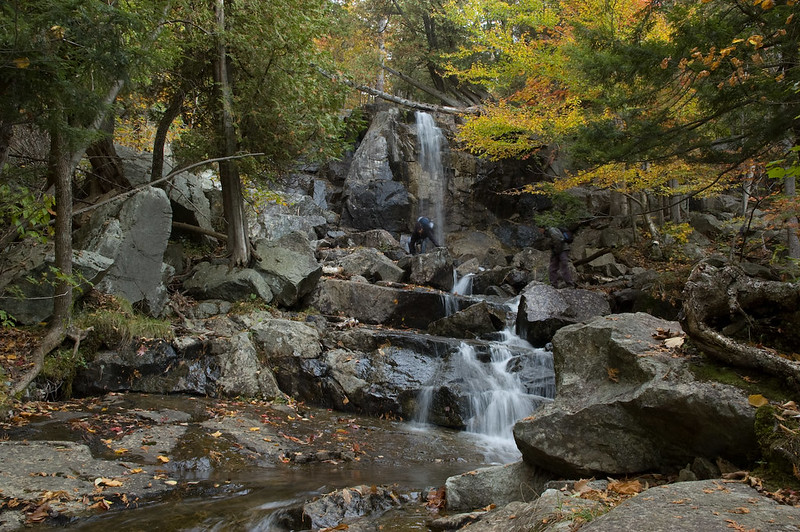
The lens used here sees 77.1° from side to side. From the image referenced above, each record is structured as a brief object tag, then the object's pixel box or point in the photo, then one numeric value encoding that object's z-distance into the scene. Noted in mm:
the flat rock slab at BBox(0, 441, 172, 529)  3955
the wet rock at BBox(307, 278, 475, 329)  11789
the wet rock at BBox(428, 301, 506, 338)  11219
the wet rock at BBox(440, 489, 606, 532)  2811
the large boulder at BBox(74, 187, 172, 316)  8406
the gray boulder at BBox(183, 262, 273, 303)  10242
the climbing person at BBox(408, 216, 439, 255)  17875
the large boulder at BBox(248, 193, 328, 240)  15594
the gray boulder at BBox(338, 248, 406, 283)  14047
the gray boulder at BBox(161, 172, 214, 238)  11297
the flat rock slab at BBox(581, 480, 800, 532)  2277
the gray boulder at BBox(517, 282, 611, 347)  10992
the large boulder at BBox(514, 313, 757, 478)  3486
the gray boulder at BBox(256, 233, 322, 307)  10961
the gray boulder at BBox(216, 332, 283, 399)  7980
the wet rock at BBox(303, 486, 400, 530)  4039
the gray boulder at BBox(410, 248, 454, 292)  14570
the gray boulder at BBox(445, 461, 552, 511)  4352
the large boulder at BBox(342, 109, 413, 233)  21031
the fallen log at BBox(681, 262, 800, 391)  3650
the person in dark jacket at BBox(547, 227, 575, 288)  13766
